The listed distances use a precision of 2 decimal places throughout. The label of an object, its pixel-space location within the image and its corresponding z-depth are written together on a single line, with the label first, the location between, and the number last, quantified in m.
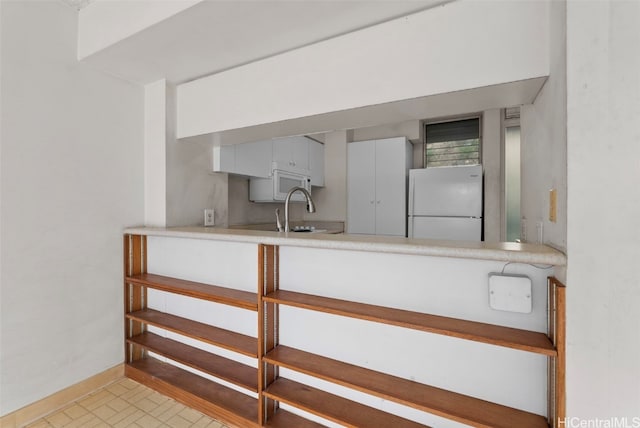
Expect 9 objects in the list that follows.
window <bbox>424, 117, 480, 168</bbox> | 3.65
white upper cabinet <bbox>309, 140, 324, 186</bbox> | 3.91
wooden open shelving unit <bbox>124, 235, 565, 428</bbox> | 0.99
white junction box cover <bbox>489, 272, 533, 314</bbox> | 1.03
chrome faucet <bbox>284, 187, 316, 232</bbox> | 1.98
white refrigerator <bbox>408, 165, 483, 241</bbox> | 3.05
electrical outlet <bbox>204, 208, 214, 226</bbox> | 2.31
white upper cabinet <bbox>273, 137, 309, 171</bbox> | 3.20
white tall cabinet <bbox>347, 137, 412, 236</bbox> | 3.50
